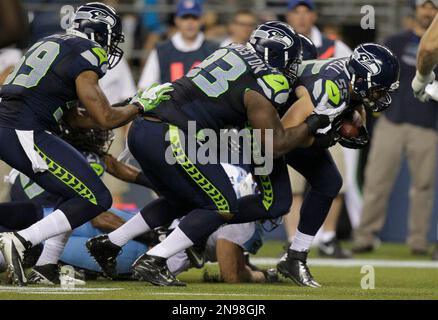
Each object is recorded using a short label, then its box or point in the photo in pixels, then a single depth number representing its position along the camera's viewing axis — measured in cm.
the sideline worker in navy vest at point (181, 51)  2203
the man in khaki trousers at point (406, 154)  2295
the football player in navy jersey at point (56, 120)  1440
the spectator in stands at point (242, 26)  2322
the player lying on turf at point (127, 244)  1562
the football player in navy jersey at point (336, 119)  1501
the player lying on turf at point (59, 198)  1528
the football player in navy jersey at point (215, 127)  1460
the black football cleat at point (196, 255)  1569
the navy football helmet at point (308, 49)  1645
